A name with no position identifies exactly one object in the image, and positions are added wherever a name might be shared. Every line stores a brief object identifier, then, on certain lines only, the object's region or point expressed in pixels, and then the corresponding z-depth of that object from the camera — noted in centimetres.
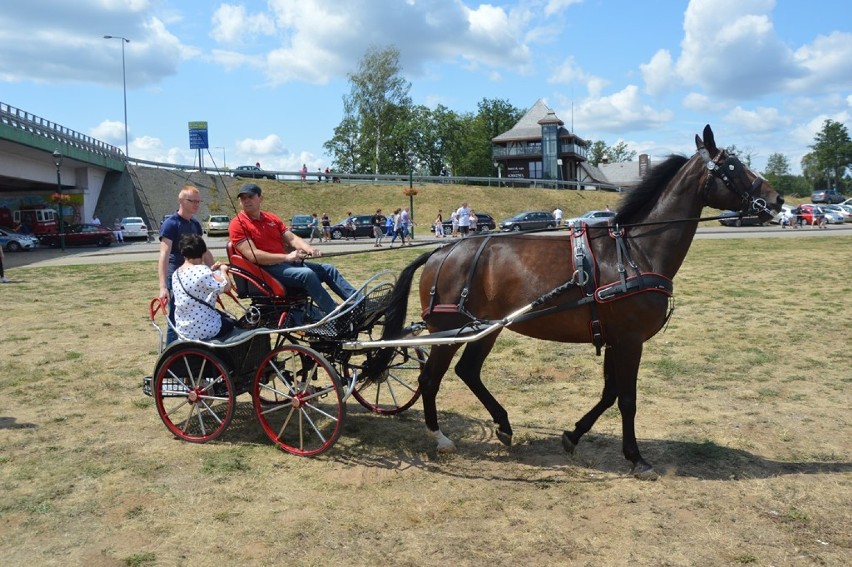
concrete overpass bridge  3978
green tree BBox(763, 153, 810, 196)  11058
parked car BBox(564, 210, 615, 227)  4183
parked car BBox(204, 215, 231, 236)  4548
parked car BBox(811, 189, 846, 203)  7269
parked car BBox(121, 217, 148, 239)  4462
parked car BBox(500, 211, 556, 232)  4366
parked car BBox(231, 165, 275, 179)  5988
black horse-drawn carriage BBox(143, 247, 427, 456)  595
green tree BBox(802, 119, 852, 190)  10038
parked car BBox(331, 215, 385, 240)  4456
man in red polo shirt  606
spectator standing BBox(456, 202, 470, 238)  3030
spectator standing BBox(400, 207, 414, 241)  3123
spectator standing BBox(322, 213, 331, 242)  4262
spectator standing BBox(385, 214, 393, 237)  3725
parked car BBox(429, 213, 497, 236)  4587
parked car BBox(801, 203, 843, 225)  4512
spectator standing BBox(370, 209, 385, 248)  2970
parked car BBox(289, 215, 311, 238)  4450
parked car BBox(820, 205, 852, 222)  5159
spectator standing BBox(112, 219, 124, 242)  4366
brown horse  527
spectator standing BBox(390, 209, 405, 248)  3120
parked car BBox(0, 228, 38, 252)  3662
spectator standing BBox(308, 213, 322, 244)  3959
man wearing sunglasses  670
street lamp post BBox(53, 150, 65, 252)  3656
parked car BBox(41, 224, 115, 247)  4031
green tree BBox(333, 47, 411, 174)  7544
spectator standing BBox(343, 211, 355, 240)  4438
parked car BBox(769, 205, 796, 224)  4272
